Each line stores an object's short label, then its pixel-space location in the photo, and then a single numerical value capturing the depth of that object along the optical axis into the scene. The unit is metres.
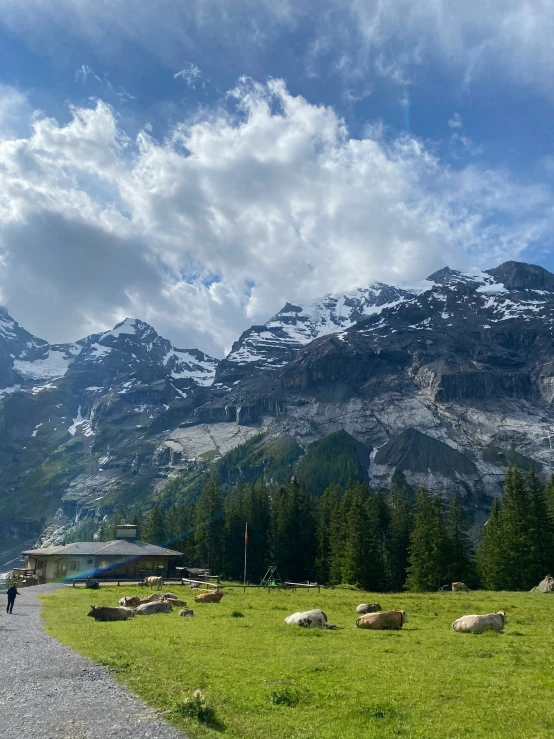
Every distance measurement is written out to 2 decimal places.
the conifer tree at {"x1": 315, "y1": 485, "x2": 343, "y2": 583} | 86.31
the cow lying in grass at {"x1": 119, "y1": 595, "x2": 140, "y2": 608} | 40.81
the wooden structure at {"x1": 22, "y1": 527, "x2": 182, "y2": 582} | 78.88
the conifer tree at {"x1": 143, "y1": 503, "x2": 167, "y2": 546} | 117.31
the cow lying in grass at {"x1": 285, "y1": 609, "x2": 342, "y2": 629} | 27.48
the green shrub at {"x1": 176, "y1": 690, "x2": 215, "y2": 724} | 12.15
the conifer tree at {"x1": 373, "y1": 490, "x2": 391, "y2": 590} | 87.50
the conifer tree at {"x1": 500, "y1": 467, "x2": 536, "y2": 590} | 63.34
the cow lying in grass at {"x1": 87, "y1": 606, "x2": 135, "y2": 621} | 32.75
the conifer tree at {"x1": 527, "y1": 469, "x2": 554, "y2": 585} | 62.69
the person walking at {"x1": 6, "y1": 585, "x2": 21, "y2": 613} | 36.72
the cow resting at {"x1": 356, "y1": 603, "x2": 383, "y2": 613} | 34.78
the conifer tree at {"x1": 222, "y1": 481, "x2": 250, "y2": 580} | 94.00
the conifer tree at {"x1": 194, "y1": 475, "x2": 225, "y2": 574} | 97.62
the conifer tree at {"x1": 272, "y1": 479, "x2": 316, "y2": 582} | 93.12
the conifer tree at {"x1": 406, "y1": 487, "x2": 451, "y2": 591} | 68.75
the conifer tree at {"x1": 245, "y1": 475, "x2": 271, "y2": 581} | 95.00
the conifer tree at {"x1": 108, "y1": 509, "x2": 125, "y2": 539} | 153.57
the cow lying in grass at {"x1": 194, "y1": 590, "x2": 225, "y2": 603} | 43.41
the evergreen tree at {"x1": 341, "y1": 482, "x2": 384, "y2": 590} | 68.93
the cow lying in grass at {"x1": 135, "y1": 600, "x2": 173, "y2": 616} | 36.25
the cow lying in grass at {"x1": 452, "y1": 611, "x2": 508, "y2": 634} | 25.03
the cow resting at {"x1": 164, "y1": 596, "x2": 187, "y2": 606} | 40.41
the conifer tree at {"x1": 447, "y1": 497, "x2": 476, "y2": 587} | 69.56
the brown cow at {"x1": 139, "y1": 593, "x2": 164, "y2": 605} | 40.85
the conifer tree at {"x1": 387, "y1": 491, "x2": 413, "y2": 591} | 86.75
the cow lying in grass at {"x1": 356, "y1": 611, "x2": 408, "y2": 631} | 27.11
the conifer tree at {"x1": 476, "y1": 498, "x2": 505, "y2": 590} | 64.75
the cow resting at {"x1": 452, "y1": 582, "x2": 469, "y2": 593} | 53.71
